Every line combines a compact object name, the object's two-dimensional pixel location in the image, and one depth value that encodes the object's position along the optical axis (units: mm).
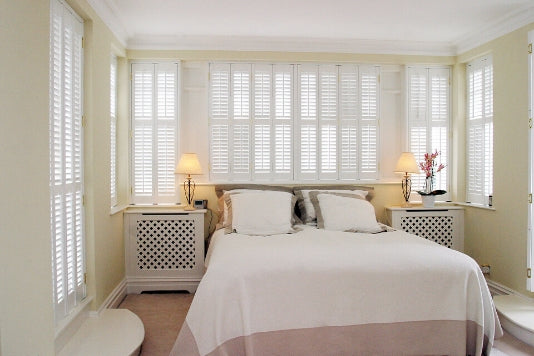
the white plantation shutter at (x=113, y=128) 3650
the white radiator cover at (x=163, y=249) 3822
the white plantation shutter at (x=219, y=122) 4082
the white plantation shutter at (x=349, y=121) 4203
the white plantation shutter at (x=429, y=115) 4273
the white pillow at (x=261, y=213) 3275
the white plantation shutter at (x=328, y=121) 4184
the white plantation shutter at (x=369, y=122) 4227
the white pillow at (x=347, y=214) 3385
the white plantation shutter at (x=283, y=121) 4133
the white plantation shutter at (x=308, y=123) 4160
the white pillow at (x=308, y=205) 3717
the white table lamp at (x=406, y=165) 3998
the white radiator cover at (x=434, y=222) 4090
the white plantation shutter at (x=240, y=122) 4094
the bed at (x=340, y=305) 2252
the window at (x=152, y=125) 4012
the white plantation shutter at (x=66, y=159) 2316
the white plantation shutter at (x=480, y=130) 3818
